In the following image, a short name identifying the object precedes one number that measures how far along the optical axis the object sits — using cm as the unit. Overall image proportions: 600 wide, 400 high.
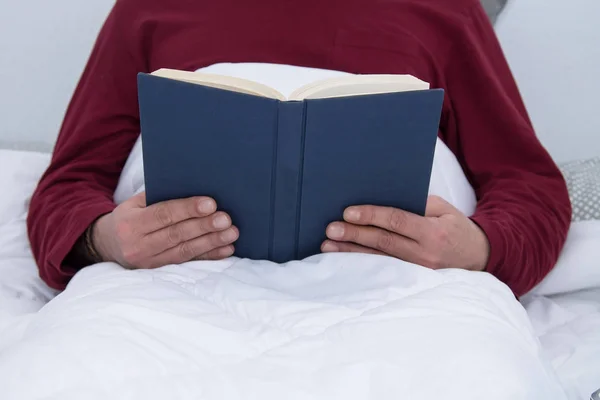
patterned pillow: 125
